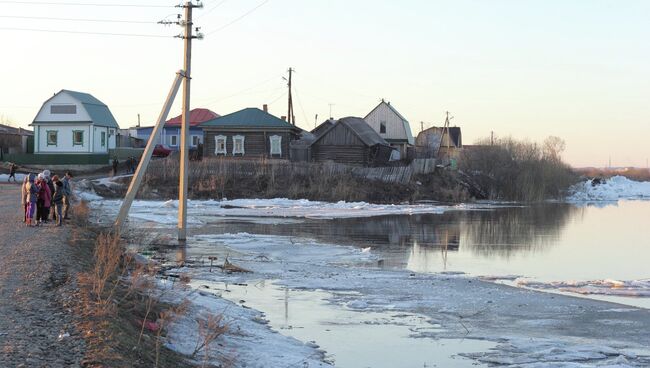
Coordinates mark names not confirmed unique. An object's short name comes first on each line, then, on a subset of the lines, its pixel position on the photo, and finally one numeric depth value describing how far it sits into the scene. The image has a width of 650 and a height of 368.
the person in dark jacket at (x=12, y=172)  51.55
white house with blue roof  64.50
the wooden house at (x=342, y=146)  67.25
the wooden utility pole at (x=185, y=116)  24.56
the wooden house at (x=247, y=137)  63.56
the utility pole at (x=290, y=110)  78.50
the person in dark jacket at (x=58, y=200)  22.08
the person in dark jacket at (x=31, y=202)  21.50
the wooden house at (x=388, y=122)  90.56
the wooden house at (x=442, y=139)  98.75
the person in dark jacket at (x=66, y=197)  23.43
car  69.50
